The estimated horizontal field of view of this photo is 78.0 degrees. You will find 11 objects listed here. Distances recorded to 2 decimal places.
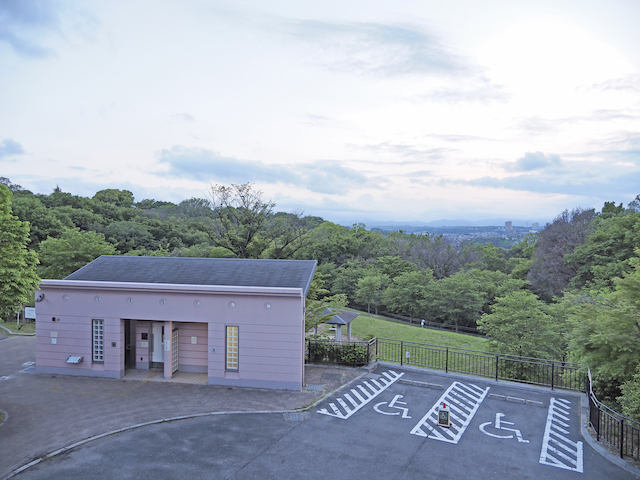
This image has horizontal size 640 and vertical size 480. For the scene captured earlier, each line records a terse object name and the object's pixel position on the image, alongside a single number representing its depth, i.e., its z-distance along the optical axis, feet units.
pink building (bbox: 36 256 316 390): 43.73
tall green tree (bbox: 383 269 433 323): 115.34
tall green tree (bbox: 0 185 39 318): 33.94
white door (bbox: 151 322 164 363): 48.88
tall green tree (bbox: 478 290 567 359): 55.31
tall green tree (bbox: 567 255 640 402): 33.55
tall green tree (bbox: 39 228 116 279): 89.40
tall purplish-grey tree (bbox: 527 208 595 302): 114.83
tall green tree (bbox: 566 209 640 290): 90.27
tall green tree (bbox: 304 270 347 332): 59.11
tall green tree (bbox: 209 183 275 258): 117.19
